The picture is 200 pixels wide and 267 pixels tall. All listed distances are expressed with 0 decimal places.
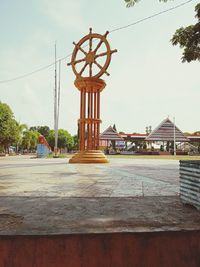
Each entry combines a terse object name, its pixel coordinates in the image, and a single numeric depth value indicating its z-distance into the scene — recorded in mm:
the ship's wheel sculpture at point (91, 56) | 12305
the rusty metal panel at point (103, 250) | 1433
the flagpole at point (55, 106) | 25828
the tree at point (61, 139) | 75288
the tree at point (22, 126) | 46219
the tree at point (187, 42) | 4358
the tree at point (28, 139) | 59719
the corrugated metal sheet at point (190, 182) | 2172
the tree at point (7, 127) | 31172
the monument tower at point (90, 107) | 12148
